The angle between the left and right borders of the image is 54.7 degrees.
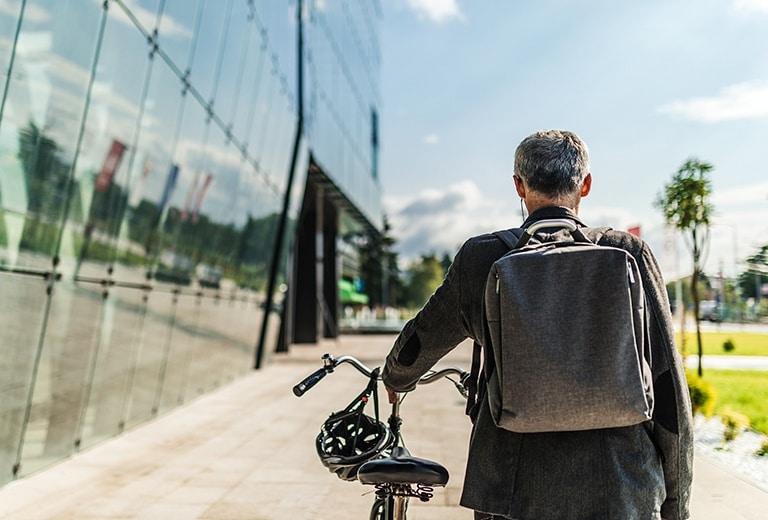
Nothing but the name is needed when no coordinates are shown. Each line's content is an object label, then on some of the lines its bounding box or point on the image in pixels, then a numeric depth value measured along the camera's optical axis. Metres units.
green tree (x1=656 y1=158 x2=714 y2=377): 13.30
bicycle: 2.27
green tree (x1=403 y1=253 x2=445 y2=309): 84.39
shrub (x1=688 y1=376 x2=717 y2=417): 10.16
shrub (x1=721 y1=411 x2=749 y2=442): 8.96
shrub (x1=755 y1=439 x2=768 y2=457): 8.18
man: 1.84
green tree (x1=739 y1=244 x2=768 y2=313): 12.67
